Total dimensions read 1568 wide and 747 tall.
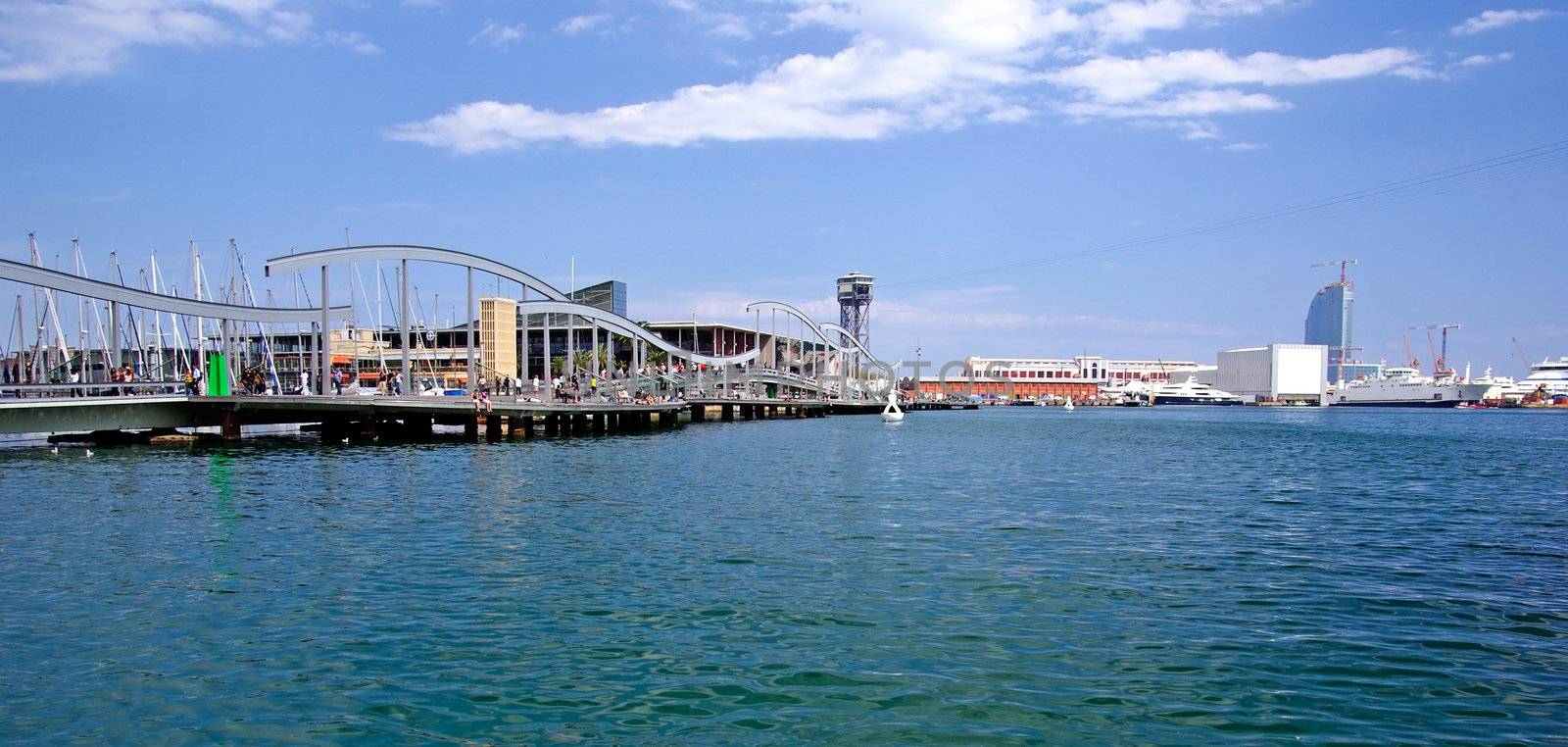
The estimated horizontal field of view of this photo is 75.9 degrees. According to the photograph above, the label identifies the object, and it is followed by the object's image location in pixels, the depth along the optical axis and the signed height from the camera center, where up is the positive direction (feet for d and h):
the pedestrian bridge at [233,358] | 121.90 +7.11
